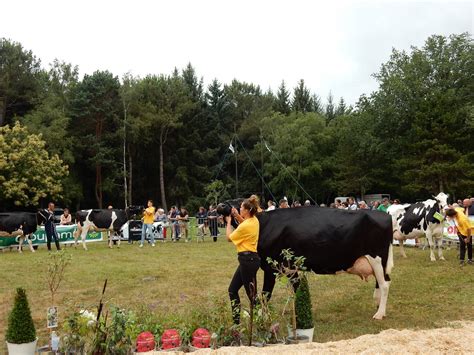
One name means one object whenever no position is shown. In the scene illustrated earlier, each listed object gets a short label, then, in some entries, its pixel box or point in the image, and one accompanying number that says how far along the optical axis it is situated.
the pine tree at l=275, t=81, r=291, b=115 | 68.50
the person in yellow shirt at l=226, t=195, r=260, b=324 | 7.26
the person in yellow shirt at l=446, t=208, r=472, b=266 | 13.88
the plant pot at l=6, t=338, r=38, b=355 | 6.05
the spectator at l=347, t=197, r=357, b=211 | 24.88
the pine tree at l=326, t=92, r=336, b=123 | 71.42
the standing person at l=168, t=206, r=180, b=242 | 25.14
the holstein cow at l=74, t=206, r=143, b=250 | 21.64
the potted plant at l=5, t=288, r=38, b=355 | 6.06
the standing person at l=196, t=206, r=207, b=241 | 25.39
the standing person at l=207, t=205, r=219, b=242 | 24.92
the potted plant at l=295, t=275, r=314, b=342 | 6.84
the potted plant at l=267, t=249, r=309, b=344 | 6.61
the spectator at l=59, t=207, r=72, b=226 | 23.88
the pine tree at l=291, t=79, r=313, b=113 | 70.31
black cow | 8.55
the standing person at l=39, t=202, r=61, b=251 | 18.86
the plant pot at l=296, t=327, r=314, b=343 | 6.81
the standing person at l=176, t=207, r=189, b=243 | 24.91
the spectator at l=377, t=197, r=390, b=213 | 22.30
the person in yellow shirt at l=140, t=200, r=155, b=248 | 21.58
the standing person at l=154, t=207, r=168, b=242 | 25.23
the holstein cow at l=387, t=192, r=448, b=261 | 15.77
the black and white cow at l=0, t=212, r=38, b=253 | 20.23
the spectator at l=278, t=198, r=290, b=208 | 16.50
